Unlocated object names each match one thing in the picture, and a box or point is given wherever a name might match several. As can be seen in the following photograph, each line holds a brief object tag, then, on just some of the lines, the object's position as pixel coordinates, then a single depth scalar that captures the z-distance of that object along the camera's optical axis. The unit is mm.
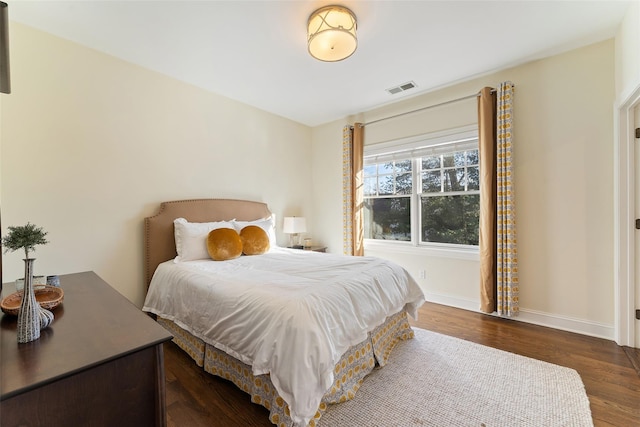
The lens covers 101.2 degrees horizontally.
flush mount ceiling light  1923
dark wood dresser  729
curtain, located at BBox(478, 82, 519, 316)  2768
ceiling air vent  3156
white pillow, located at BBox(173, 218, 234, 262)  2627
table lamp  3962
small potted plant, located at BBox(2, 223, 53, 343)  914
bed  1339
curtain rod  3056
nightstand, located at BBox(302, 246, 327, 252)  4185
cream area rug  1501
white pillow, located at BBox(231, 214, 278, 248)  3124
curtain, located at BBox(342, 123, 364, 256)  3980
